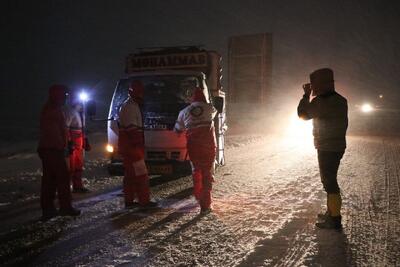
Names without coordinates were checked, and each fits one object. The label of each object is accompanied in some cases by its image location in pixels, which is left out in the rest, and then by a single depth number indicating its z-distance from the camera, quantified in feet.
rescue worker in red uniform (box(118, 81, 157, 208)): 20.17
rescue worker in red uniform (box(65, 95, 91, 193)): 23.65
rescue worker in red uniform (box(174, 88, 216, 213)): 19.77
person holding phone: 16.52
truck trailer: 25.16
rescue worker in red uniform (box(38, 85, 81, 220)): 18.01
